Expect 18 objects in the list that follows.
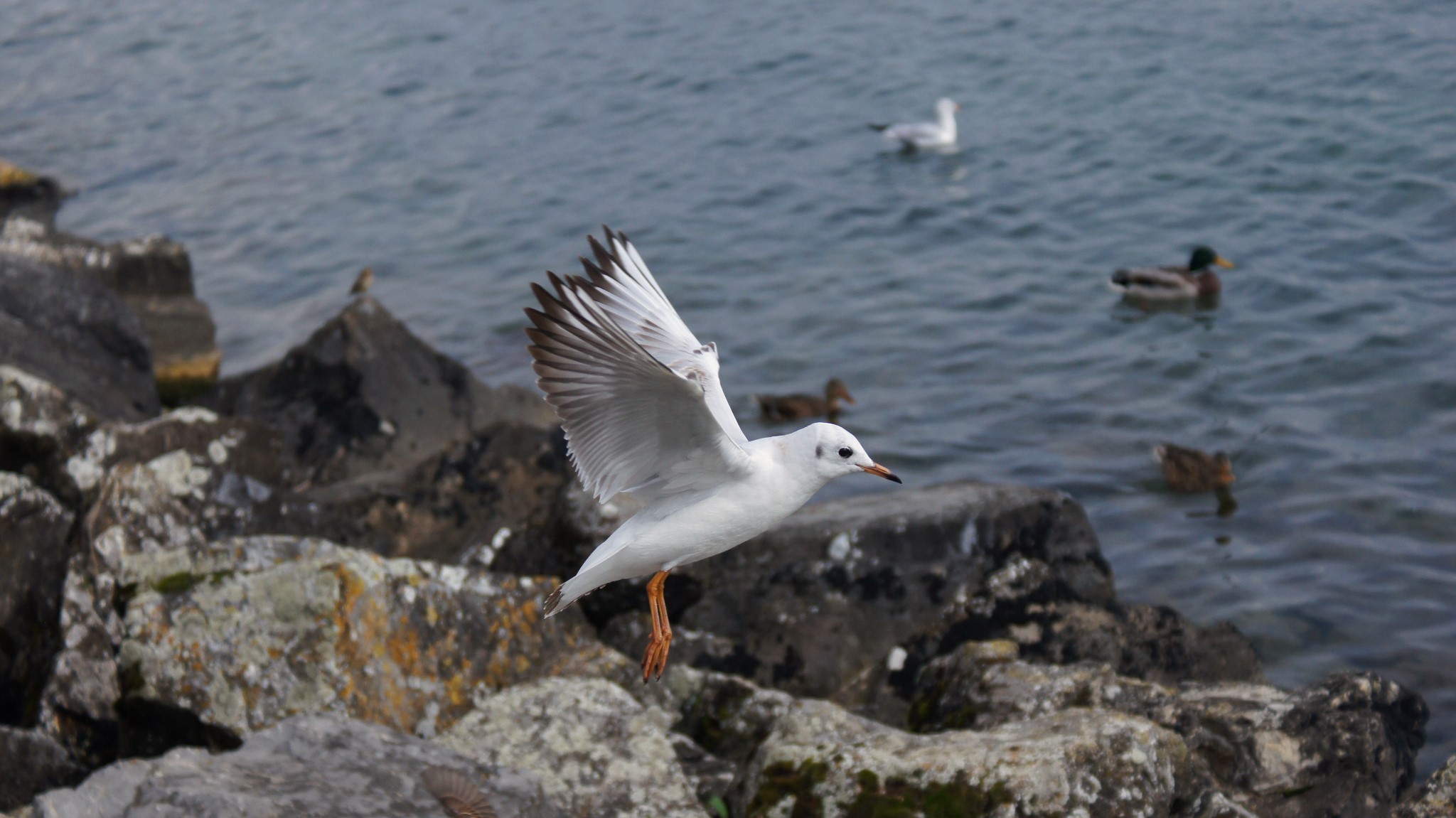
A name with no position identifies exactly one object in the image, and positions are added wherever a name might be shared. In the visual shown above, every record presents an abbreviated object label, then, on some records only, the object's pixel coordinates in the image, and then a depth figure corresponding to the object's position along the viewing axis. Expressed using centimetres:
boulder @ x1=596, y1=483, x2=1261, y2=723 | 650
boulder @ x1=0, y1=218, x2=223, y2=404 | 1121
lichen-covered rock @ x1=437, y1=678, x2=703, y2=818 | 507
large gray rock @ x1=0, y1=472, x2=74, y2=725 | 595
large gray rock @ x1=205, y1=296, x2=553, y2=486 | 867
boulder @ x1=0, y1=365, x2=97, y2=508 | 688
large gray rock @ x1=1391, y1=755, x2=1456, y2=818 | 464
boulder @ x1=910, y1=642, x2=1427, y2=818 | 523
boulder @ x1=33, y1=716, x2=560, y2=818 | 415
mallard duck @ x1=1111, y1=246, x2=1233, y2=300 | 1162
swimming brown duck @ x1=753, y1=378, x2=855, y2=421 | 1047
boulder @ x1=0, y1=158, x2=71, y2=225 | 1717
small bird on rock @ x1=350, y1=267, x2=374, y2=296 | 1382
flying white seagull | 419
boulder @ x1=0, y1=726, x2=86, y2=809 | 519
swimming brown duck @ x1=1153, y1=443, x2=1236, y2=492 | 900
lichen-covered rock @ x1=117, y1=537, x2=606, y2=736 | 529
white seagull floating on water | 1545
